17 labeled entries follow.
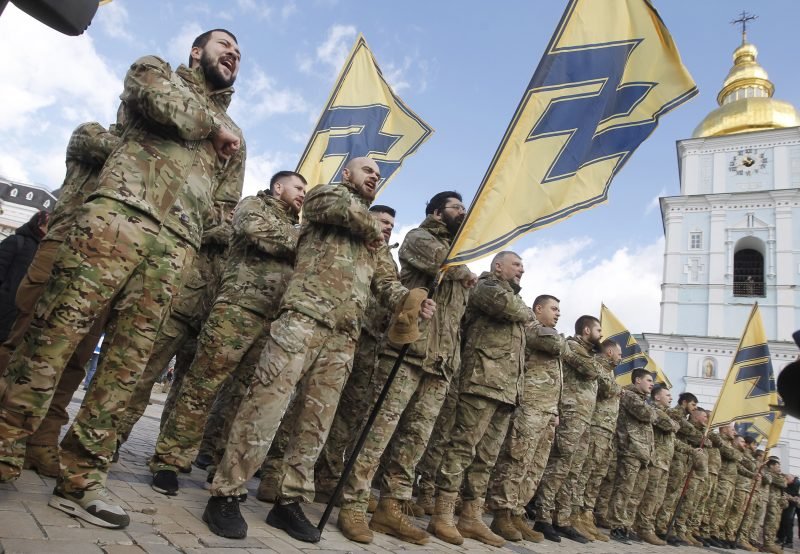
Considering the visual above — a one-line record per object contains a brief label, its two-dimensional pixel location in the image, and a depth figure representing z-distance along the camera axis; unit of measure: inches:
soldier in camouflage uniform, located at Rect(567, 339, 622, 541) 251.8
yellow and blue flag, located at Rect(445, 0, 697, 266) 149.1
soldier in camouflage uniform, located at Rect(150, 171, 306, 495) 130.0
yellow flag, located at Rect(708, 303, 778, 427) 360.5
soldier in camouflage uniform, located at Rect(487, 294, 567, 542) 187.3
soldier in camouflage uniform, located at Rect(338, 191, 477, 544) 134.9
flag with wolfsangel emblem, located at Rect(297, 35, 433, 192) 236.7
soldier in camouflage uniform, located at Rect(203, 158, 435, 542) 108.4
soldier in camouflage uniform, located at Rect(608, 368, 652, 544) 282.2
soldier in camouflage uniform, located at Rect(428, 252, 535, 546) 160.6
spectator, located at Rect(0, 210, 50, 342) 168.4
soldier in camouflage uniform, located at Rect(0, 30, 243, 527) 86.4
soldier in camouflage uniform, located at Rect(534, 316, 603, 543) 223.6
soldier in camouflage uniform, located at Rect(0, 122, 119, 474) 113.5
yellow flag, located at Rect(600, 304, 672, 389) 466.3
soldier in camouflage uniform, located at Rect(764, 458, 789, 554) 527.5
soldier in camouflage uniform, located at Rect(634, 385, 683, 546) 311.1
